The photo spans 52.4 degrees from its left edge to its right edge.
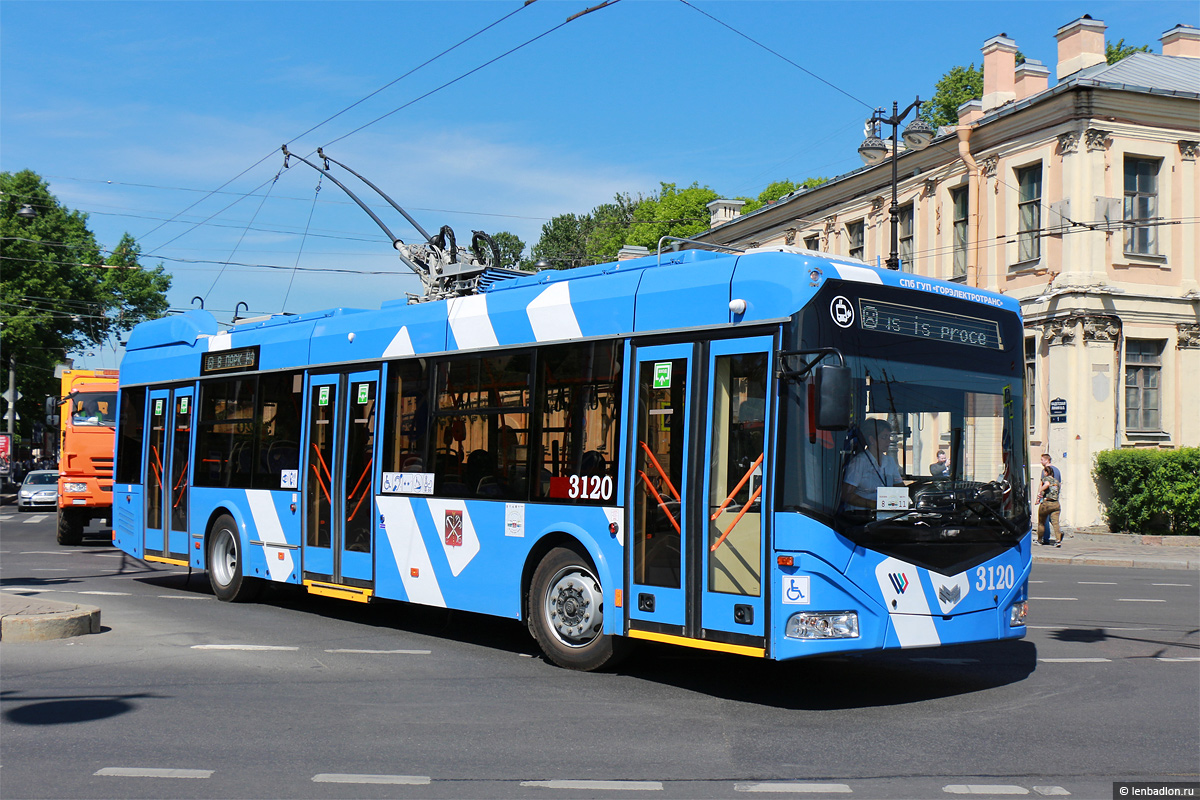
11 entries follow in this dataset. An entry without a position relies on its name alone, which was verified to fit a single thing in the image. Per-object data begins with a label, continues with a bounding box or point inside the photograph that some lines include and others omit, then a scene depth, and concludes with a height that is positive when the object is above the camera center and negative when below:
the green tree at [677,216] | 66.31 +13.75
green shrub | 26.47 -0.23
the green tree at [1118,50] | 48.96 +17.32
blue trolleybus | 7.88 +0.05
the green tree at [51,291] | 52.44 +7.32
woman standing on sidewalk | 24.75 -0.58
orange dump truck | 23.62 -0.13
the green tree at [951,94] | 53.84 +16.88
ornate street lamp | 26.25 +9.50
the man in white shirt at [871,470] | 7.88 +0.00
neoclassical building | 28.00 +5.39
